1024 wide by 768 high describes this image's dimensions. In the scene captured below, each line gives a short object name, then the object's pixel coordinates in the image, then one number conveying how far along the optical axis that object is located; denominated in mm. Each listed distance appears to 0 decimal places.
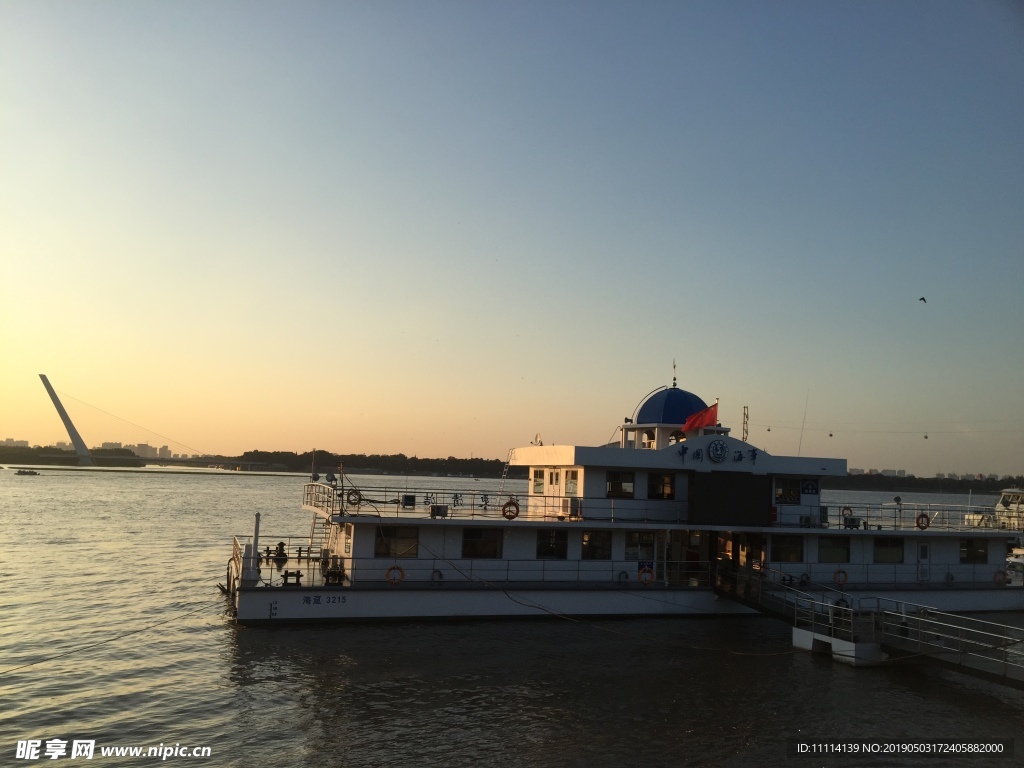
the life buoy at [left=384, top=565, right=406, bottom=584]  25750
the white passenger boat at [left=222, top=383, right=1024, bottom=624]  25844
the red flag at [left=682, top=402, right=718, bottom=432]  31188
